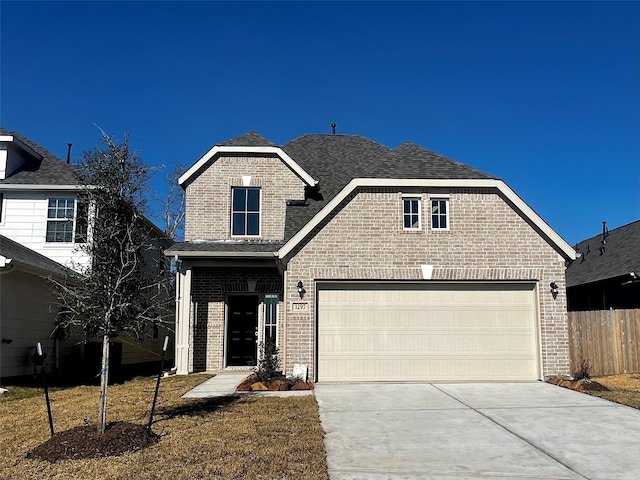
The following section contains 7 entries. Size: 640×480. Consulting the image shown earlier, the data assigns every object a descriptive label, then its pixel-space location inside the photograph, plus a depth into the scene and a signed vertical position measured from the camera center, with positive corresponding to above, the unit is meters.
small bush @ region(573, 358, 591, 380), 12.53 -1.26
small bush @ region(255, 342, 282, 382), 12.09 -1.08
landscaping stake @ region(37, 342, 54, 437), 6.92 -0.51
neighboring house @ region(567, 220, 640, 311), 18.66 +1.57
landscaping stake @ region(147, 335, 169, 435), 7.18 -0.56
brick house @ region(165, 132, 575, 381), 12.68 +0.75
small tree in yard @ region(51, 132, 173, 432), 7.17 +0.84
